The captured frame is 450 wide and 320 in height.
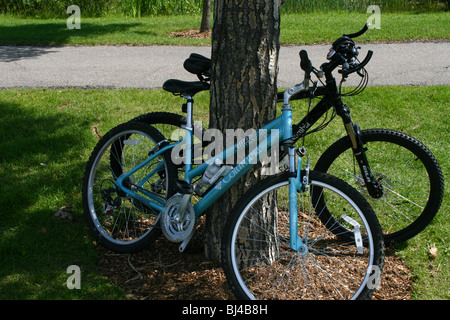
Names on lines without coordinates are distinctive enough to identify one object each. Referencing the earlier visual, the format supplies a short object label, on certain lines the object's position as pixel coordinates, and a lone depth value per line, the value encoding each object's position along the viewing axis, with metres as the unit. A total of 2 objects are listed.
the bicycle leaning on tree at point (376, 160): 3.27
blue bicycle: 2.96
